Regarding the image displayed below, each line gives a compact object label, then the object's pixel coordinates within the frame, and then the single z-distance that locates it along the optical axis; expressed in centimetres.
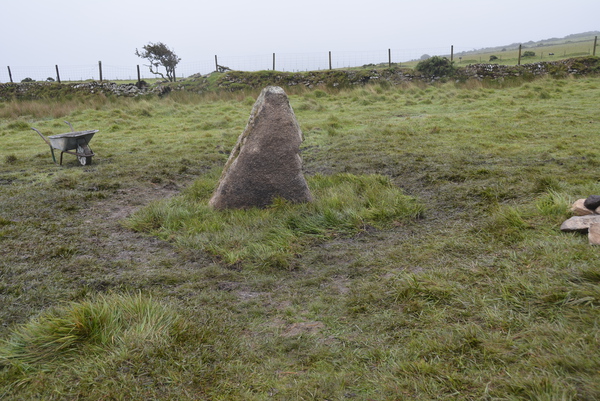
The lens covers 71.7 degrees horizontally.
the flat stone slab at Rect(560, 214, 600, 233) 372
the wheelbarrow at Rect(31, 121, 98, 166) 898
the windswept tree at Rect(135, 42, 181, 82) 4142
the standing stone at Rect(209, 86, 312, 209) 586
